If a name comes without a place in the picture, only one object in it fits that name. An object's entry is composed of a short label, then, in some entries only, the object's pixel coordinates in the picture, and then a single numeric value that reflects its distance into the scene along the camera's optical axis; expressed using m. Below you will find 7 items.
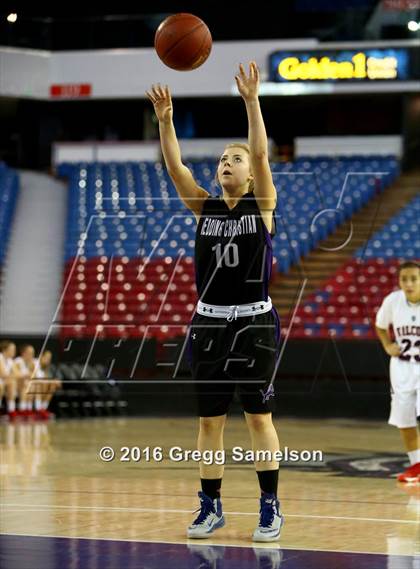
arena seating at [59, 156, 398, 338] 17.36
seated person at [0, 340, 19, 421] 14.68
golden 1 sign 22.55
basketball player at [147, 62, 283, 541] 5.78
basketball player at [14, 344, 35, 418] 14.95
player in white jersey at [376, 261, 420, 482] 8.70
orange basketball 6.76
